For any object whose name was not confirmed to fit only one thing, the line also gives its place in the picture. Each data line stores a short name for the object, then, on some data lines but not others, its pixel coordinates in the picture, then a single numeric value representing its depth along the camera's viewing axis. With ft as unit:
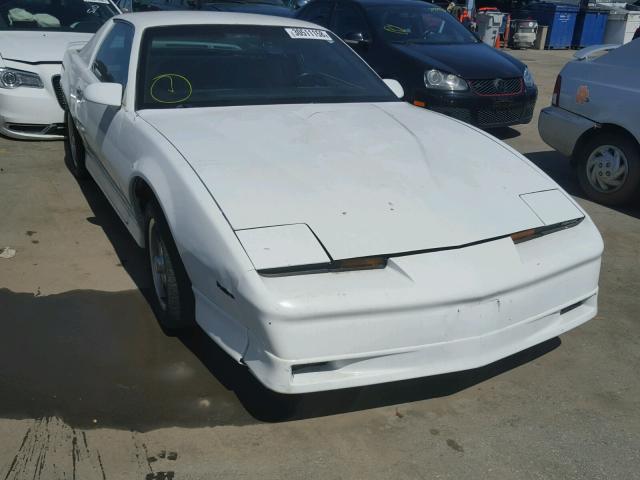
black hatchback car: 25.12
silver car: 18.53
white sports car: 8.43
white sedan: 21.90
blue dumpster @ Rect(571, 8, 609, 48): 69.82
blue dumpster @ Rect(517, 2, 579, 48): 67.62
